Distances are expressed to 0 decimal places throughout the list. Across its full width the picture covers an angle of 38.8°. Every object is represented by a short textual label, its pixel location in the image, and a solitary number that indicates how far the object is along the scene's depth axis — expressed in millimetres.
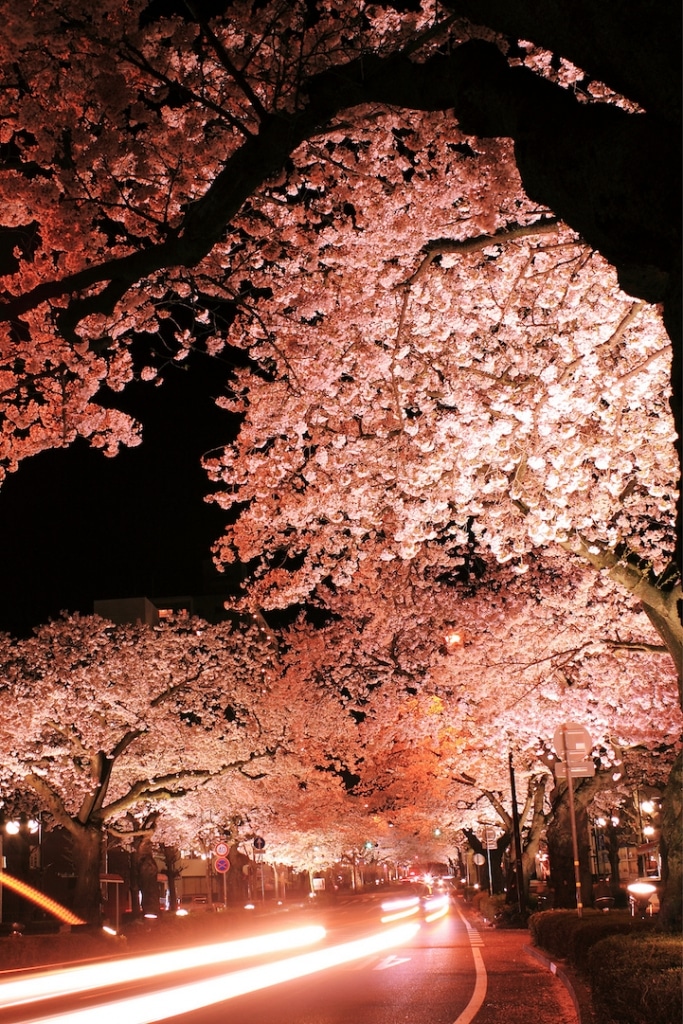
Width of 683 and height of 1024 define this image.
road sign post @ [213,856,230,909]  36084
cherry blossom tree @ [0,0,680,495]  4629
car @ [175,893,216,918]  60688
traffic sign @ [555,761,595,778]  16953
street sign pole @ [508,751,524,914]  30897
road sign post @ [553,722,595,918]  16984
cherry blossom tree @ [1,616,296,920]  33562
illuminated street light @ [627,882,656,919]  22161
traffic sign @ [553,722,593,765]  17125
